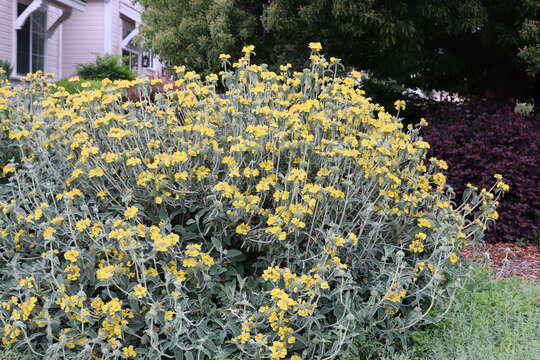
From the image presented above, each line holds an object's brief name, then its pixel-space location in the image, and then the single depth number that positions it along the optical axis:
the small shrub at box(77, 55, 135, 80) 12.92
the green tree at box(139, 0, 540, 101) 5.25
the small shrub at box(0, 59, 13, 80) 8.81
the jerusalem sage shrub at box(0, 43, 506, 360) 2.49
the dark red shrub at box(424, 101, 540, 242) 5.20
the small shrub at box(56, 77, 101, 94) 8.60
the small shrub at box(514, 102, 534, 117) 6.65
